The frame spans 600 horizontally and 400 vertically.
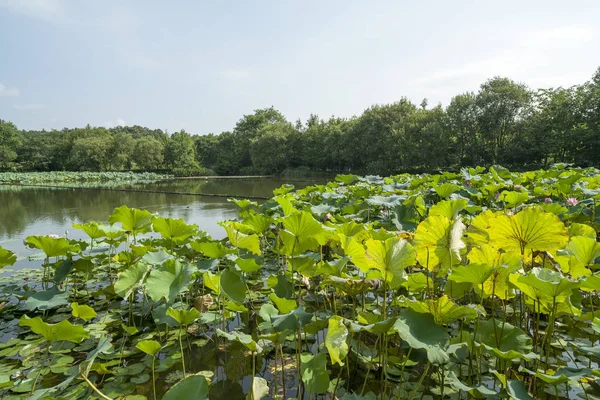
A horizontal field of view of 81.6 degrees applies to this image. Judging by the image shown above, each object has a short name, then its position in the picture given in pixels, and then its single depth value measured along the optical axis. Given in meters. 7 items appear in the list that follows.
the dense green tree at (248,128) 41.31
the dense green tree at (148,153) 38.22
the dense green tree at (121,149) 37.31
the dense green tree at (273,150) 33.70
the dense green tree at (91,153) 35.91
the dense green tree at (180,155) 41.44
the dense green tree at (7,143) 35.47
